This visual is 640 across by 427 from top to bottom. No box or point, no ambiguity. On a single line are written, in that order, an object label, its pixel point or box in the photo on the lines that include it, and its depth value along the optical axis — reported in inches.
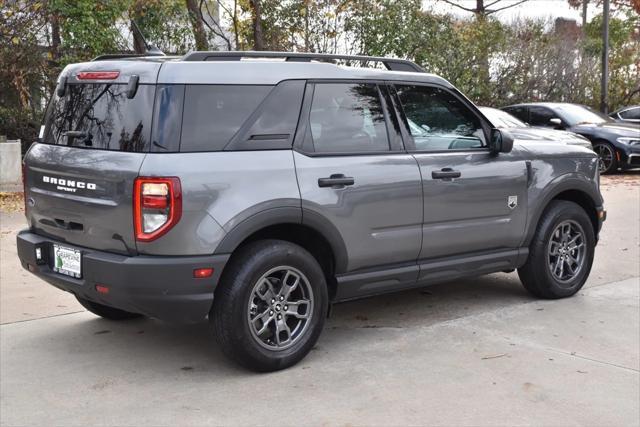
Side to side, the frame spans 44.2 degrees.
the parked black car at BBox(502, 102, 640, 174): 624.7
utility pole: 843.4
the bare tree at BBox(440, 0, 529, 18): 1037.6
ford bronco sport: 169.0
